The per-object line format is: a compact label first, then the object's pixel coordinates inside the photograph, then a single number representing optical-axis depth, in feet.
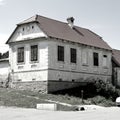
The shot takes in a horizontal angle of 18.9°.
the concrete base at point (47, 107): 82.02
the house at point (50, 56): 125.70
